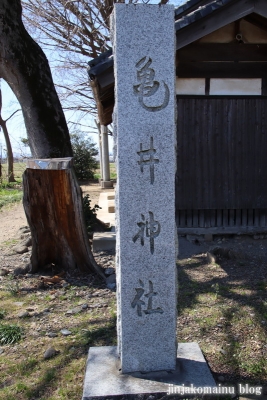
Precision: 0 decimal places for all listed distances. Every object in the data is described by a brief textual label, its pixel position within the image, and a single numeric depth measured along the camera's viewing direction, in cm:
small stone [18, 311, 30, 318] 449
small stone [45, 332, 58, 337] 405
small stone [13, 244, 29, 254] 716
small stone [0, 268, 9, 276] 595
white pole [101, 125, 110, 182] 1813
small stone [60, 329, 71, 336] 408
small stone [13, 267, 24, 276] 584
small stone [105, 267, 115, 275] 582
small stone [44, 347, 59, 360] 360
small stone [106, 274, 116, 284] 553
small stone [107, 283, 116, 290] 534
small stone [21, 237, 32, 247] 743
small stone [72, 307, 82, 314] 462
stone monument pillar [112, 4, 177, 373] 281
